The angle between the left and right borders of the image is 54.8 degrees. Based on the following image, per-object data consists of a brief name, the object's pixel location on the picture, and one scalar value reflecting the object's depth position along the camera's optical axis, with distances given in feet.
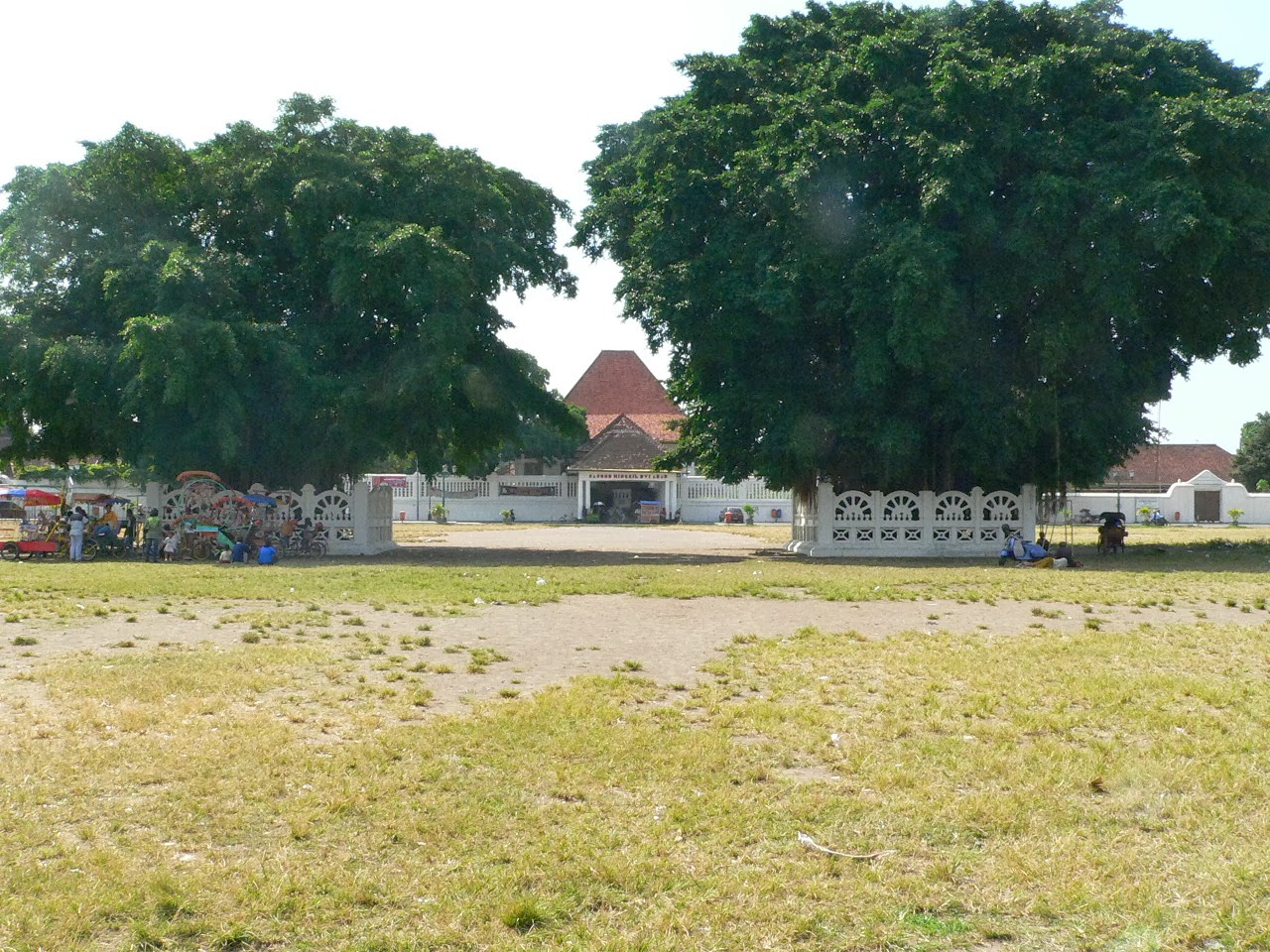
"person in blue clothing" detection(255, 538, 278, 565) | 79.51
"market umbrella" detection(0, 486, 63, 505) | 88.84
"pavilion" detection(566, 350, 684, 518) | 215.72
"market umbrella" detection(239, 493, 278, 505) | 87.35
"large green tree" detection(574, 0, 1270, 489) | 77.46
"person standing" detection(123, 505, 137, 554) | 90.37
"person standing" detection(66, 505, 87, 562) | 82.94
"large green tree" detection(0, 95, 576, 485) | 83.82
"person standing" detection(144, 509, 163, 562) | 83.66
